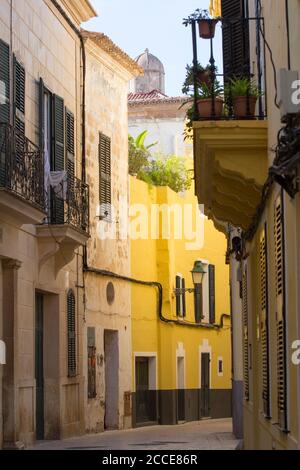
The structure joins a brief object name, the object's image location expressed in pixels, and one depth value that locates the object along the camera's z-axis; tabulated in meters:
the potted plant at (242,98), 10.81
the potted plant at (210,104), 10.85
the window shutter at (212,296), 35.72
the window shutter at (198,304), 34.31
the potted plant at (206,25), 11.27
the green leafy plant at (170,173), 33.94
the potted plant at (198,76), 11.40
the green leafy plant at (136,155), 32.44
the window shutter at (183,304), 32.58
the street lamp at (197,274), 26.89
